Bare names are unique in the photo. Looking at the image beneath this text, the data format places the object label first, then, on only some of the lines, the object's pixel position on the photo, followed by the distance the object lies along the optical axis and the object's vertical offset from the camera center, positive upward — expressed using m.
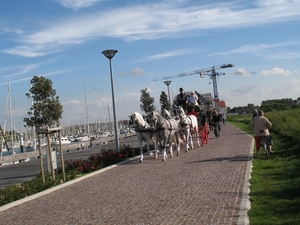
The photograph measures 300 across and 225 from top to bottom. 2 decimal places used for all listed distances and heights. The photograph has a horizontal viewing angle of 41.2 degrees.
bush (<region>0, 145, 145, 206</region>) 11.68 -1.60
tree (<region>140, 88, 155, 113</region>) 49.22 +3.02
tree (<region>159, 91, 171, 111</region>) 49.44 +3.00
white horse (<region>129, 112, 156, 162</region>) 17.27 -0.09
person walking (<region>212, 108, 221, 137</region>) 28.83 +0.05
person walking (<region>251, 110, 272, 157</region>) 16.16 -0.54
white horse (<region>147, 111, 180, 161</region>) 17.12 -0.21
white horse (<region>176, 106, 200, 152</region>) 20.64 -0.13
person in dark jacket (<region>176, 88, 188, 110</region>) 23.77 +1.40
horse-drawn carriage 17.28 -0.17
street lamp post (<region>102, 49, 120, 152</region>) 20.81 +3.65
